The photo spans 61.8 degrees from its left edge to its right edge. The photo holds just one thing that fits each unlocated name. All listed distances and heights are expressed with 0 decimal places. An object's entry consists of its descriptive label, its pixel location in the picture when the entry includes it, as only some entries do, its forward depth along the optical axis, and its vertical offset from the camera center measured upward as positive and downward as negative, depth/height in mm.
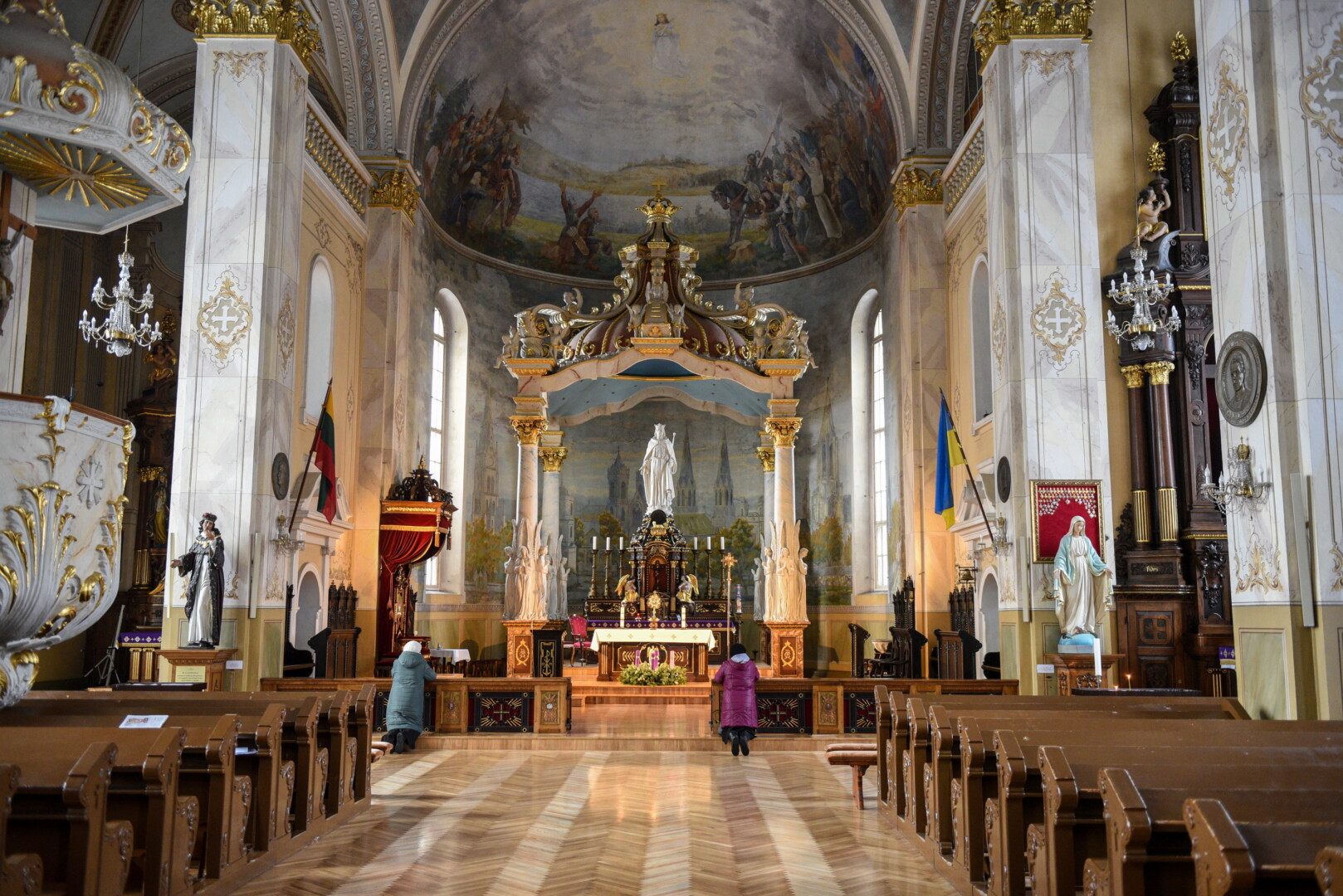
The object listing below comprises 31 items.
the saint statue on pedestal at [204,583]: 11523 +290
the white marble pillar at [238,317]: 12406 +3336
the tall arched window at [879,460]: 21734 +3000
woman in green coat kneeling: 12211 -969
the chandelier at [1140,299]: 10492 +2950
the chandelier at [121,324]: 10711 +2820
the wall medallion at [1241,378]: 7598 +1610
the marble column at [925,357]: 18000 +4089
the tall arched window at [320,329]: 16297 +4152
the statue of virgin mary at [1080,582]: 10711 +278
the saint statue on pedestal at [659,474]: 23078 +2810
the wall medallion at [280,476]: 13031 +1577
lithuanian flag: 14984 +2083
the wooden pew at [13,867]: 3824 -893
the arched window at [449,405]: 22047 +4121
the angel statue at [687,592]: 21891 +375
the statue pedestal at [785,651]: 18531 -650
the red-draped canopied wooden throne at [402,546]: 17797 +1034
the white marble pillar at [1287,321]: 7188 +1945
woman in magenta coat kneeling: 12352 -993
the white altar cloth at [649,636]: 18547 -406
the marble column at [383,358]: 17797 +4138
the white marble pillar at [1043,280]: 11781 +3546
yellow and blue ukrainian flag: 14438 +2007
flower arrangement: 17641 -1003
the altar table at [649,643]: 18578 -589
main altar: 18266 +4074
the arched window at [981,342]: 16359 +3972
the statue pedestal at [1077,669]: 10492 -539
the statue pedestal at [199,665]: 11461 -555
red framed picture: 11367 +1024
